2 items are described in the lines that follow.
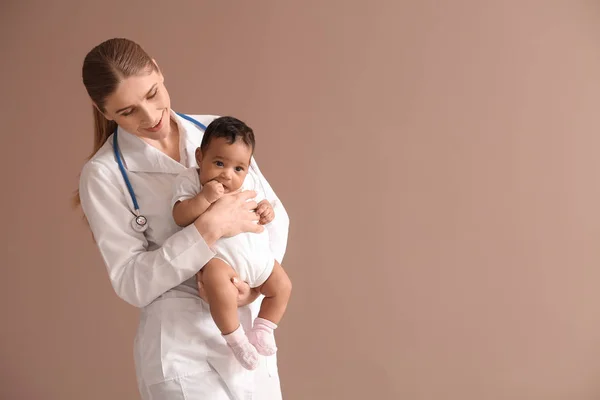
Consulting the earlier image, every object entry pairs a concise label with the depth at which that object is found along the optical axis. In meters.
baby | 1.94
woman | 1.96
